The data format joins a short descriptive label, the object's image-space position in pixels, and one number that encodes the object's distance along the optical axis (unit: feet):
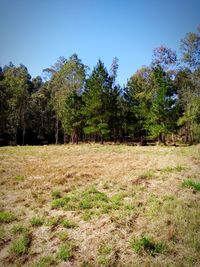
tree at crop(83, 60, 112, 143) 117.80
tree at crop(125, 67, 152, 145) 130.21
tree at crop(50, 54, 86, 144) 137.28
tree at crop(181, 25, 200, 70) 101.91
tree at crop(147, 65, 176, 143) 112.37
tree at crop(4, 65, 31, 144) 148.56
